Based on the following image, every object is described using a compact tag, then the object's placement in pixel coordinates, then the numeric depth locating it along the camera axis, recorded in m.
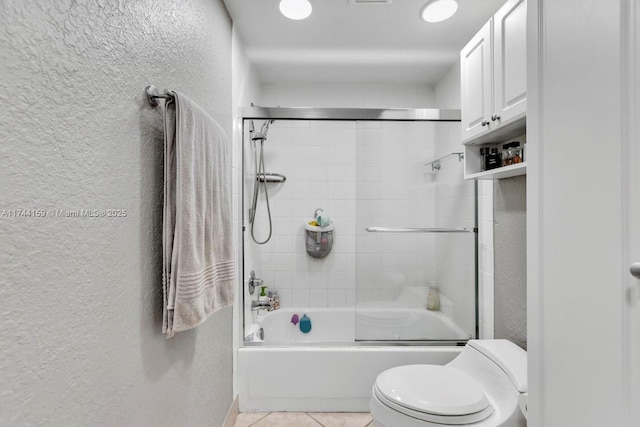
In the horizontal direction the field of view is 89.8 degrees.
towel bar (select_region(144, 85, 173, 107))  0.91
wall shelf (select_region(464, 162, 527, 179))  1.30
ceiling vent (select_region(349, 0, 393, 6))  1.66
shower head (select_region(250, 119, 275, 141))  2.18
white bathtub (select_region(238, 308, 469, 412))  1.88
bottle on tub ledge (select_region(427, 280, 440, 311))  2.00
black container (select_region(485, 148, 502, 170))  1.57
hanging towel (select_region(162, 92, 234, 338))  0.94
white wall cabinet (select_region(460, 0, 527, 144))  1.23
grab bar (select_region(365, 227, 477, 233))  1.98
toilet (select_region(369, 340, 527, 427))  1.21
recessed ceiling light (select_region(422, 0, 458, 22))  1.70
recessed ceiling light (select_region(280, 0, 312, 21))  1.71
